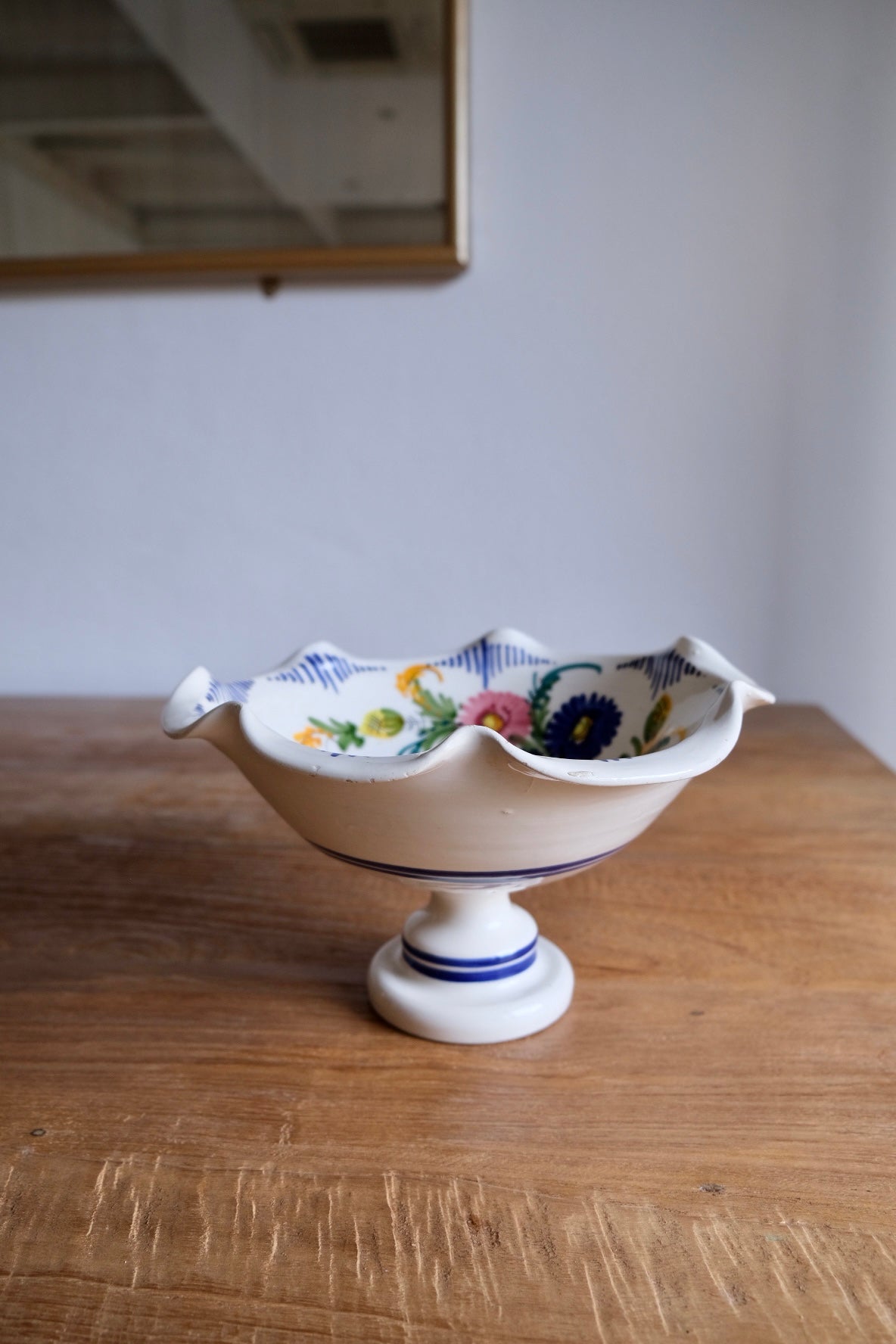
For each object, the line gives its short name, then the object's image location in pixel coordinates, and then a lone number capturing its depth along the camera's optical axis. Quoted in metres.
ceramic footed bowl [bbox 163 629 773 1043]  0.42
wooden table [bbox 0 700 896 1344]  0.35
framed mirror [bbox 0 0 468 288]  1.00
